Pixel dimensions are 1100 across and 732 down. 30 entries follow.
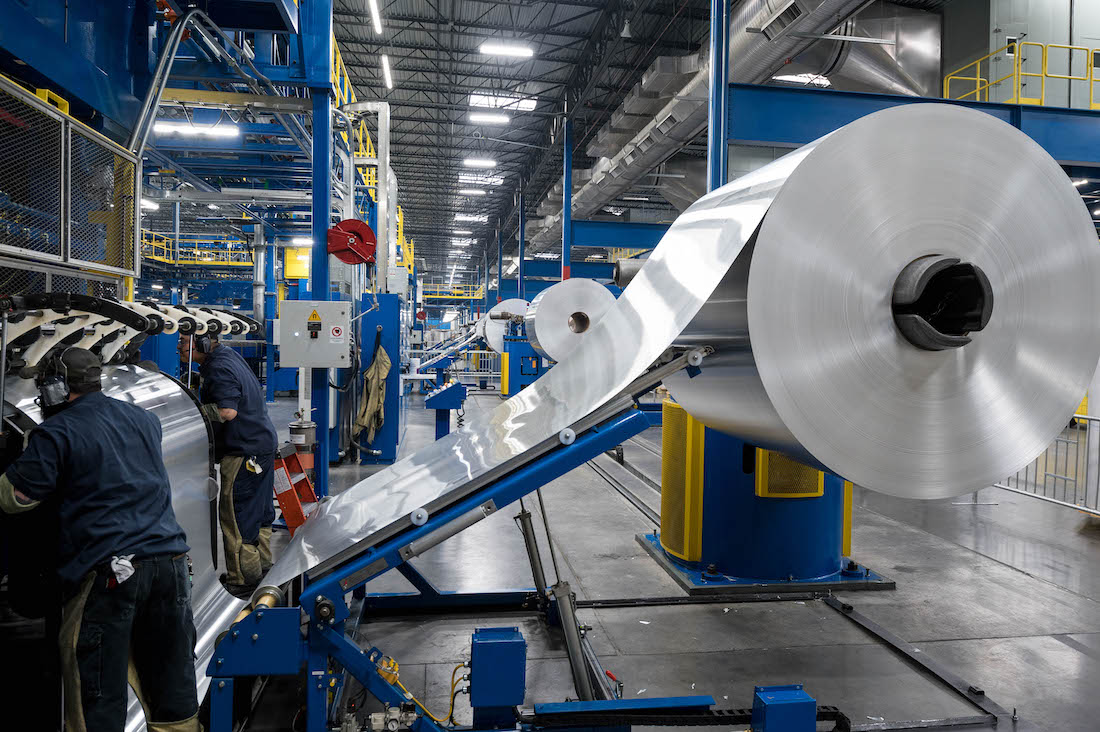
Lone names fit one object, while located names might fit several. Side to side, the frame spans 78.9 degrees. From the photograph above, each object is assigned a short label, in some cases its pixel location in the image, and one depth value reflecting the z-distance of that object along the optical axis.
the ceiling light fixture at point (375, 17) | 9.67
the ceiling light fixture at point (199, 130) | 8.23
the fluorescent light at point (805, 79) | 13.86
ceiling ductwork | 7.27
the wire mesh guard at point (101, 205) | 4.14
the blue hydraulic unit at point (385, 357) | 9.48
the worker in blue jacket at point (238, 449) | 4.88
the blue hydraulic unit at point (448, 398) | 7.23
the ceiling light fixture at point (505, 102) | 17.08
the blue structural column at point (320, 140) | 5.95
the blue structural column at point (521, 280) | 19.11
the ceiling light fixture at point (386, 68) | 12.35
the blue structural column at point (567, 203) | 15.15
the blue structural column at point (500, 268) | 26.20
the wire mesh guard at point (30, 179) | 3.41
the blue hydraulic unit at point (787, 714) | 2.17
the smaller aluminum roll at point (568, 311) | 7.73
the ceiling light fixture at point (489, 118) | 17.23
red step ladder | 4.60
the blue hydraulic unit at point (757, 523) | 4.89
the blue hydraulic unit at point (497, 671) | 2.38
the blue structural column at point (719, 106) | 5.64
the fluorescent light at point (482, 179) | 24.27
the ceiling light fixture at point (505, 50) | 12.56
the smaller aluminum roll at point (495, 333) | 14.74
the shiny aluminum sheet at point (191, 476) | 3.88
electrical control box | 5.77
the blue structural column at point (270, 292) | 17.23
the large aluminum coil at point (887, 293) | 1.93
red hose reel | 6.02
